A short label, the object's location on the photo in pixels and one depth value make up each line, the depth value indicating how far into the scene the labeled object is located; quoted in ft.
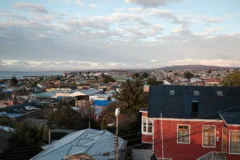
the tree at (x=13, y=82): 332.35
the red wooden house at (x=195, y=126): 40.95
